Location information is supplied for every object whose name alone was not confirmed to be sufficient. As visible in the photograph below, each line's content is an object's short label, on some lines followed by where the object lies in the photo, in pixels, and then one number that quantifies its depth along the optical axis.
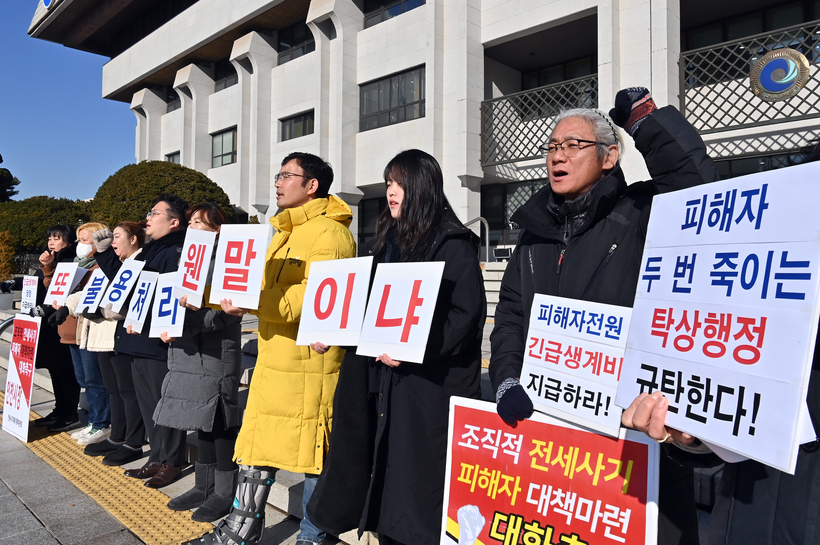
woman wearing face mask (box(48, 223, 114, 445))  5.09
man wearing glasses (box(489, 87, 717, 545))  1.71
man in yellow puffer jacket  2.77
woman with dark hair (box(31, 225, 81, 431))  5.56
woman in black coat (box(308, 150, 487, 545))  2.23
